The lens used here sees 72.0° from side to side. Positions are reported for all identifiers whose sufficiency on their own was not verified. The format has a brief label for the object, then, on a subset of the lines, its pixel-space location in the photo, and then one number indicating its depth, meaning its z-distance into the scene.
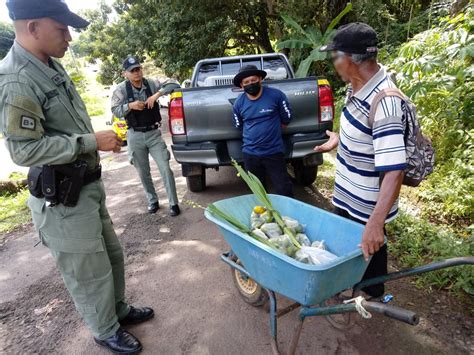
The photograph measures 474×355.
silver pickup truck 3.70
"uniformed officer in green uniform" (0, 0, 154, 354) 1.69
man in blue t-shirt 3.23
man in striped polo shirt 1.58
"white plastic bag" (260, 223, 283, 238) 2.13
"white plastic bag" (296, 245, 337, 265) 1.86
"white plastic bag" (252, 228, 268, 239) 2.07
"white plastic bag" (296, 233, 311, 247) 2.11
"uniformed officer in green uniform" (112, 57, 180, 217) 3.96
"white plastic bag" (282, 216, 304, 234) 2.21
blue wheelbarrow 1.53
